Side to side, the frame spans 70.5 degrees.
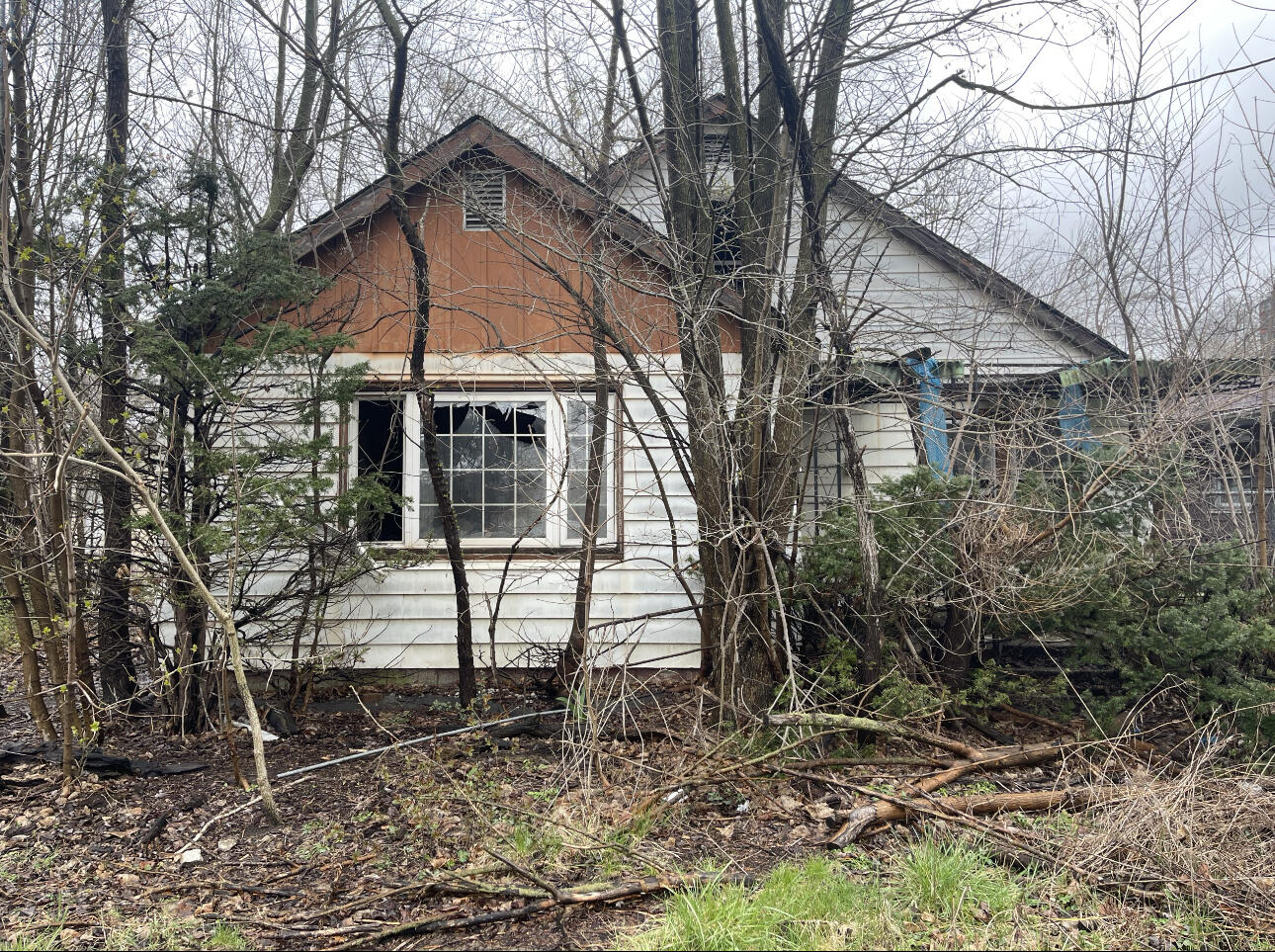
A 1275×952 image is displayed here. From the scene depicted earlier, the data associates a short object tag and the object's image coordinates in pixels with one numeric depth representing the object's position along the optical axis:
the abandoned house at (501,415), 7.74
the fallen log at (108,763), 5.95
